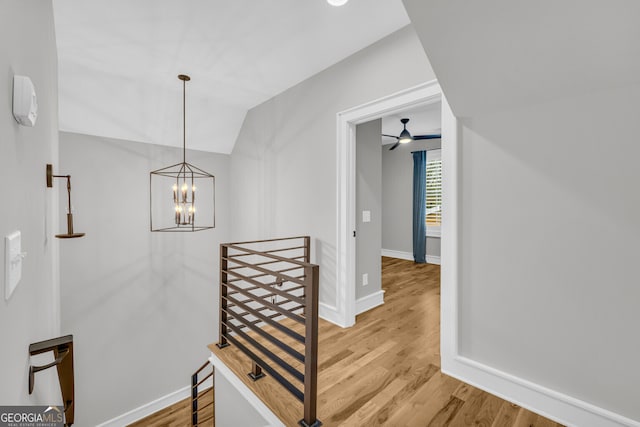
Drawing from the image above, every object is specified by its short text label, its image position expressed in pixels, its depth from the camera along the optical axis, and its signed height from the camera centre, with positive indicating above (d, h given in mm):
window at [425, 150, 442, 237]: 5652 +355
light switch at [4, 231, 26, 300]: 610 -115
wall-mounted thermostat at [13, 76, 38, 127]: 703 +289
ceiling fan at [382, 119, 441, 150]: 4669 +1394
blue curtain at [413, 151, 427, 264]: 5590 +93
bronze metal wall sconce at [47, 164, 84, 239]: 1605 +151
